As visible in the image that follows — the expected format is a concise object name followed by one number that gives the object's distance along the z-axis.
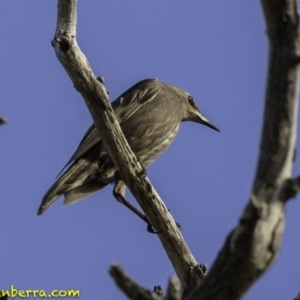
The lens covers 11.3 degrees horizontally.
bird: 15.58
